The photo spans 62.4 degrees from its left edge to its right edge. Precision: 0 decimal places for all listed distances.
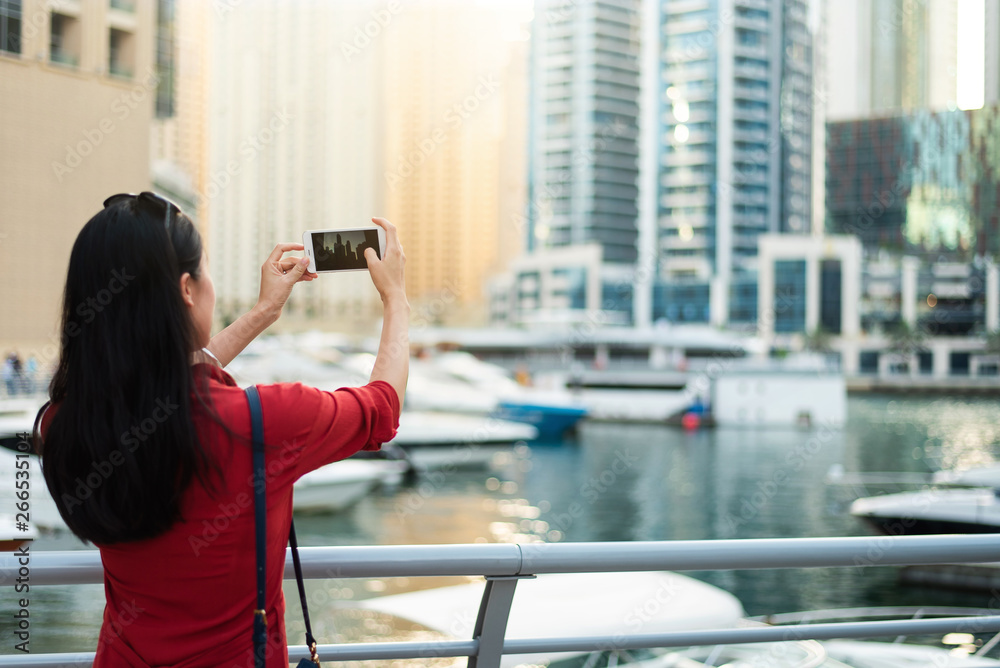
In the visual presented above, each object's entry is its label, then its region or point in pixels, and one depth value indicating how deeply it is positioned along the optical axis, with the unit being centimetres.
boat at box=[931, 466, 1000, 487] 963
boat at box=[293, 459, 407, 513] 1162
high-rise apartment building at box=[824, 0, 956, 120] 6669
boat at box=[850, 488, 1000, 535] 883
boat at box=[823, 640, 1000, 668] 328
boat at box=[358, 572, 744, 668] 484
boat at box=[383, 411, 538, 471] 1673
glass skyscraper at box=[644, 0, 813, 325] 6075
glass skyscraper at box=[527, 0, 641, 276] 6888
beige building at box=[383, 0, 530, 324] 7638
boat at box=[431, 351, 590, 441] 2333
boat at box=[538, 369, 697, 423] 3275
